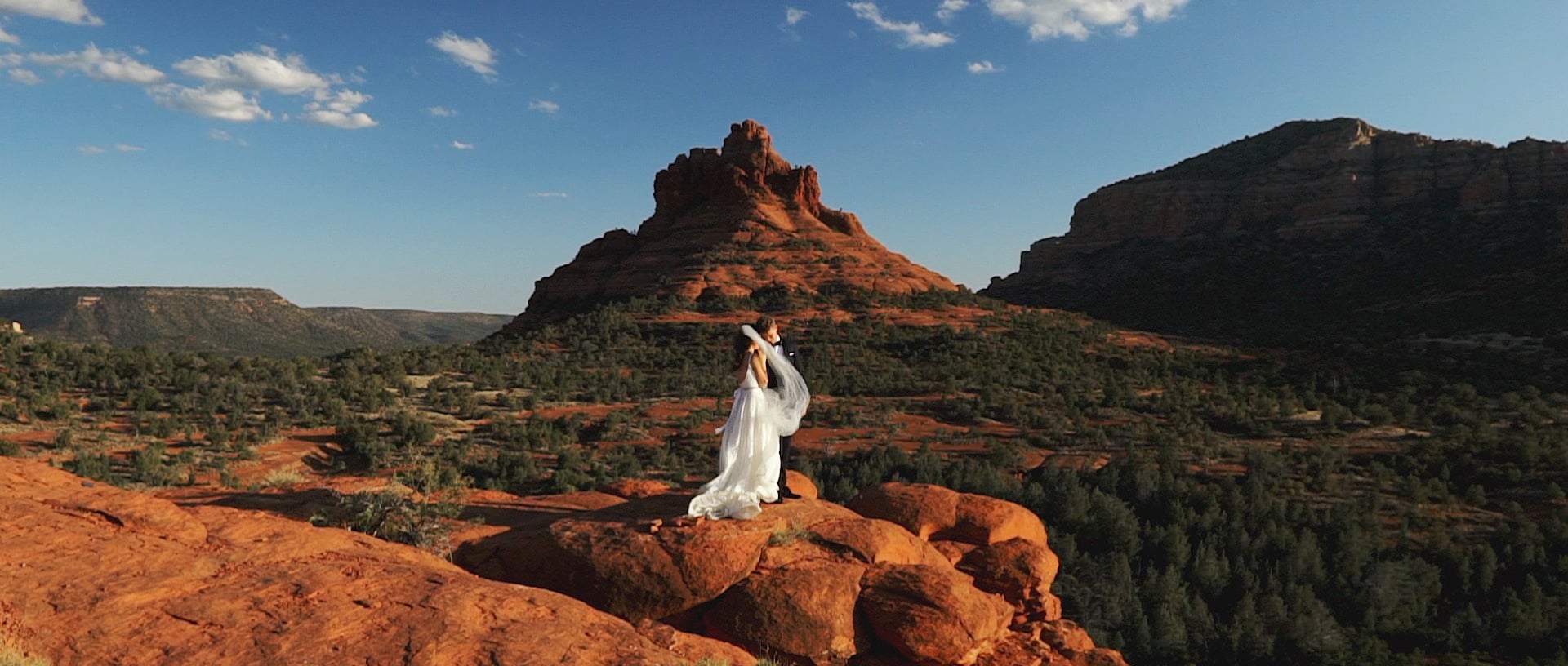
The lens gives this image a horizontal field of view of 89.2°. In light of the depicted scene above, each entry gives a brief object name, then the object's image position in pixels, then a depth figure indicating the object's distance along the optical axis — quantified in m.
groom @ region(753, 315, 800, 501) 7.50
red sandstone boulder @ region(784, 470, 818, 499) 8.94
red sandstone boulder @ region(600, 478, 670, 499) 9.66
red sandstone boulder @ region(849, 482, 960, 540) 8.16
